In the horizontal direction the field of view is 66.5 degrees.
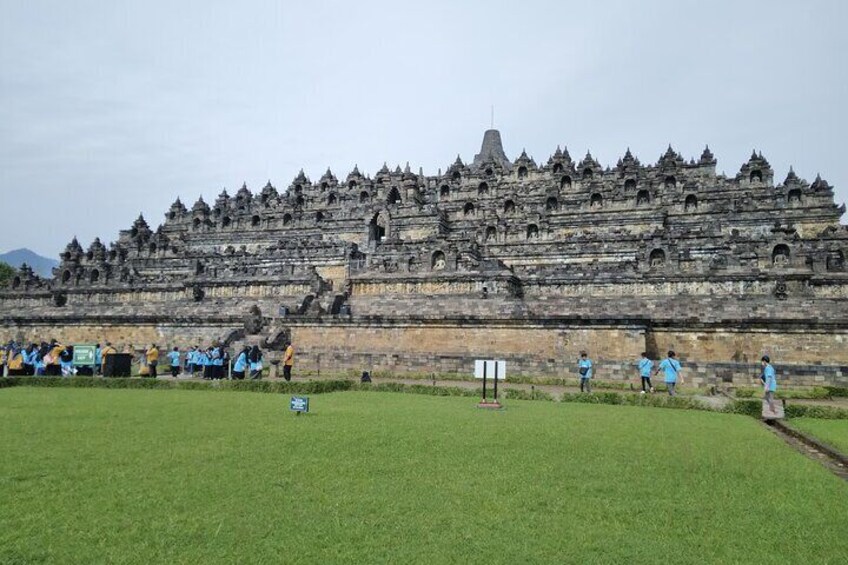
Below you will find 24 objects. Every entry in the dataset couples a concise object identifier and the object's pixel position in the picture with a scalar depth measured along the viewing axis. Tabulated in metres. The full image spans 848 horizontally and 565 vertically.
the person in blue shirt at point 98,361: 26.63
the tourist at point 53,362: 25.89
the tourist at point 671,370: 19.80
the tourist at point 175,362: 25.22
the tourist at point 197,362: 26.37
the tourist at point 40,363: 26.31
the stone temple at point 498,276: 25.47
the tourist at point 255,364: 24.28
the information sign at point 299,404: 13.59
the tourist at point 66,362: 26.33
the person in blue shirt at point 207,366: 24.69
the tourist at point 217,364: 24.67
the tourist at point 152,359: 24.17
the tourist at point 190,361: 27.09
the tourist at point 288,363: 22.36
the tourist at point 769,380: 16.58
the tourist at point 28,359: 26.20
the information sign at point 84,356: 25.28
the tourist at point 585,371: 21.34
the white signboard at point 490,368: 16.81
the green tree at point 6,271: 79.19
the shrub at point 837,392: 20.88
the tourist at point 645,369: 20.41
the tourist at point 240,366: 24.23
